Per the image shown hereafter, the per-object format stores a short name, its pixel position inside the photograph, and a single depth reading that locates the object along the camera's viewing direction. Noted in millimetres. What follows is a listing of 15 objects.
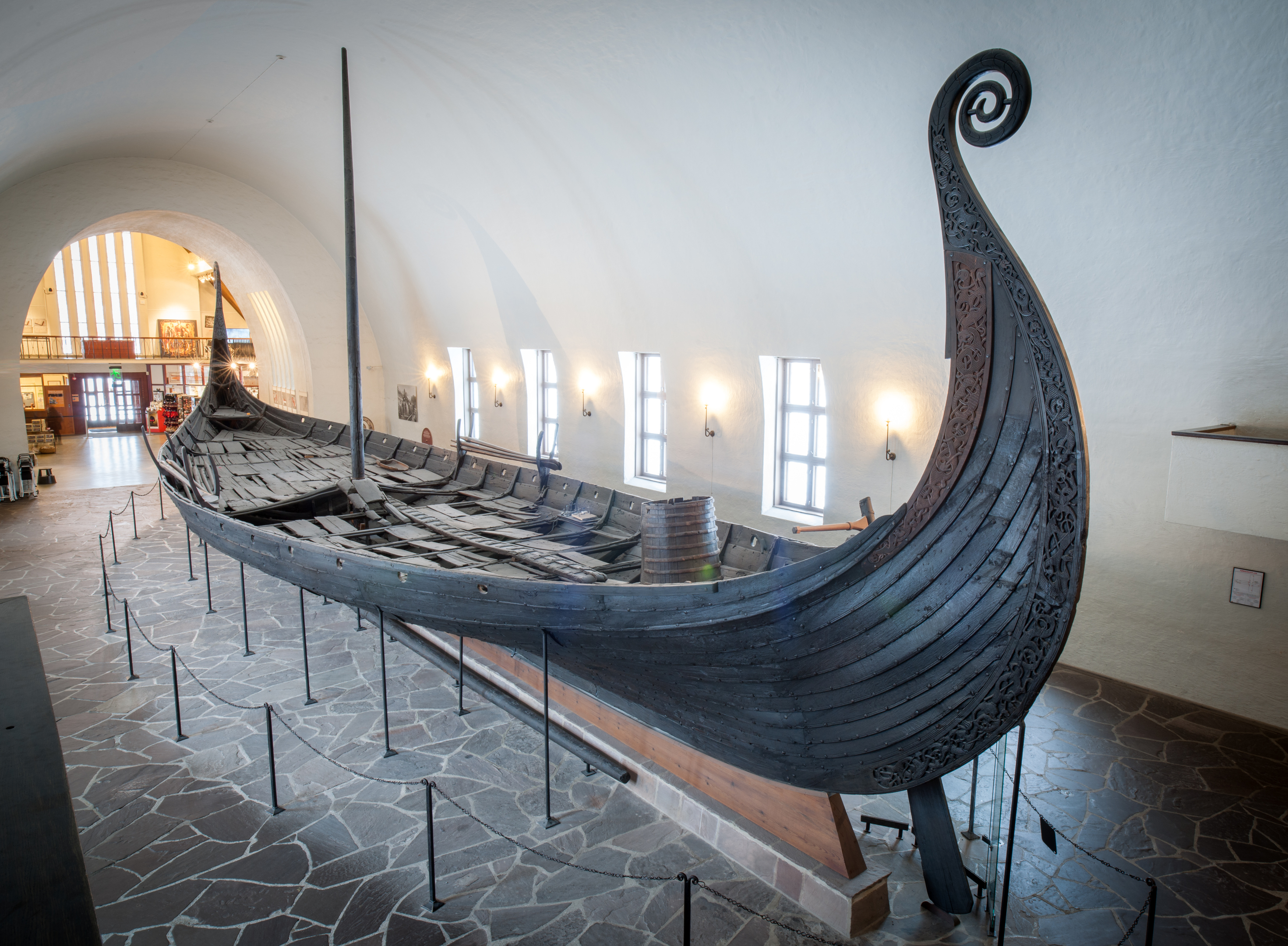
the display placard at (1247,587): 5312
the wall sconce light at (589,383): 11100
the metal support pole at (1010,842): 2872
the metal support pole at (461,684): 5680
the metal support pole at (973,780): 4047
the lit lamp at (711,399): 9102
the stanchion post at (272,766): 4309
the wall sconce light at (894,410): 7098
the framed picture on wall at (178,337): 27016
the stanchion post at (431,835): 3615
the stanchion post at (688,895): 2957
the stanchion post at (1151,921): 2969
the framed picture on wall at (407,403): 16062
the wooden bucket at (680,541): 4426
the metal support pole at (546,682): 4242
